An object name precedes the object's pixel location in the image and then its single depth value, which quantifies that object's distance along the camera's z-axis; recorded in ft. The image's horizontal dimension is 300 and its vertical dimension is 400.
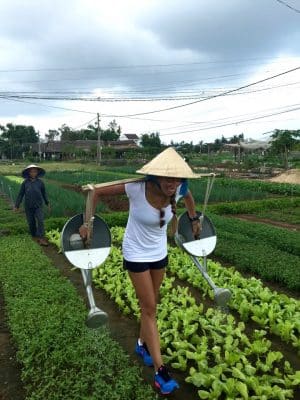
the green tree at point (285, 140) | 90.22
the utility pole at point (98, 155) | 140.87
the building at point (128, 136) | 274.89
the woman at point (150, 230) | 10.02
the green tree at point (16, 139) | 238.27
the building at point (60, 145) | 220.02
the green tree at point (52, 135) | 264.68
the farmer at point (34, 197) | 27.71
